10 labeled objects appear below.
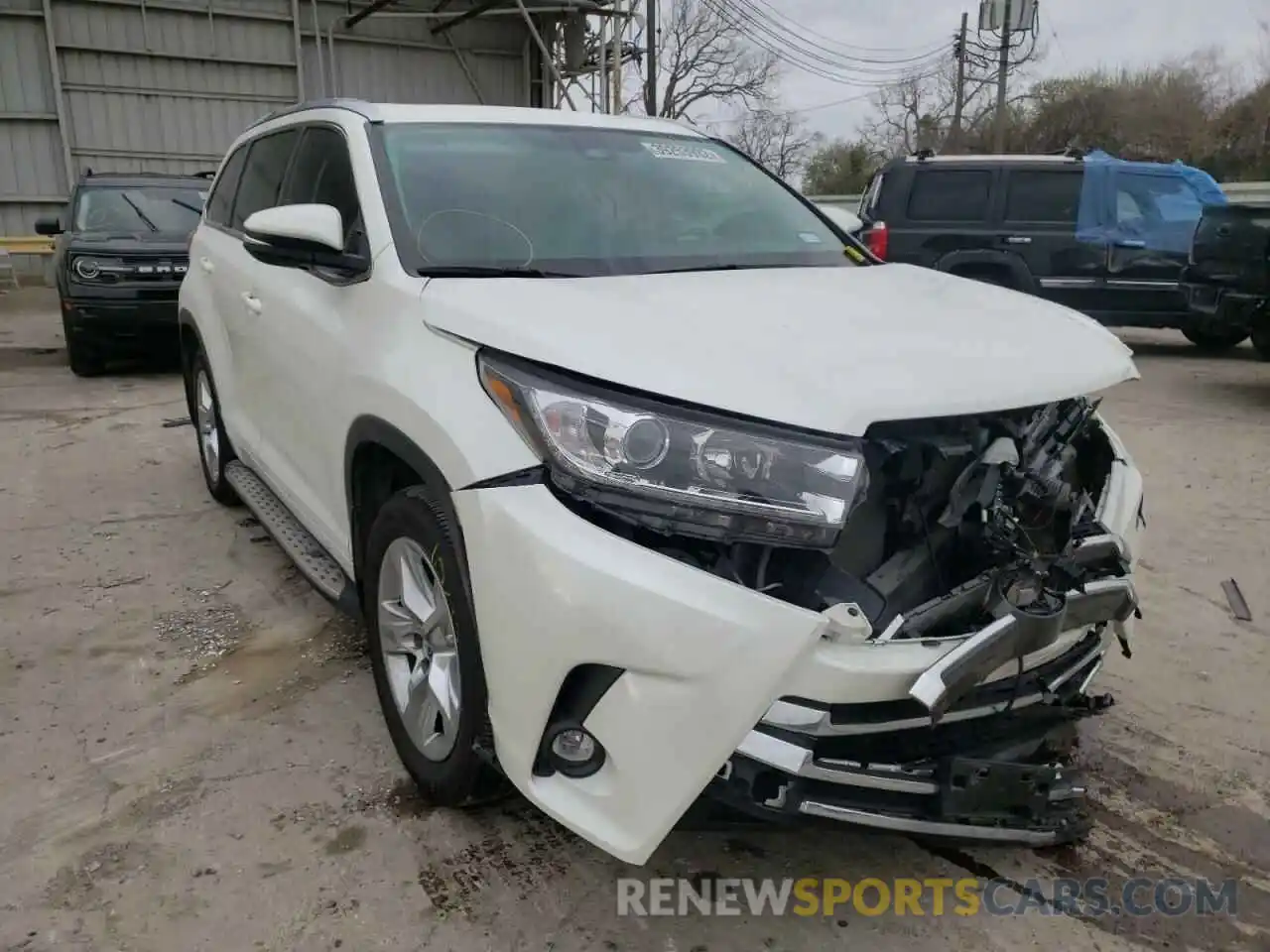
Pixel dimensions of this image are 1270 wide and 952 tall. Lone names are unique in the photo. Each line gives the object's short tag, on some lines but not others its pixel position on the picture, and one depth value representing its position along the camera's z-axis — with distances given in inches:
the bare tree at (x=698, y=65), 1572.3
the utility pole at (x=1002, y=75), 1160.8
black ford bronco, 345.4
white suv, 74.0
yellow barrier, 674.2
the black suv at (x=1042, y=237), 394.6
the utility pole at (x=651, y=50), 890.7
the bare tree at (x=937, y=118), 1435.4
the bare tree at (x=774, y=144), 1659.7
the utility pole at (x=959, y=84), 1439.5
